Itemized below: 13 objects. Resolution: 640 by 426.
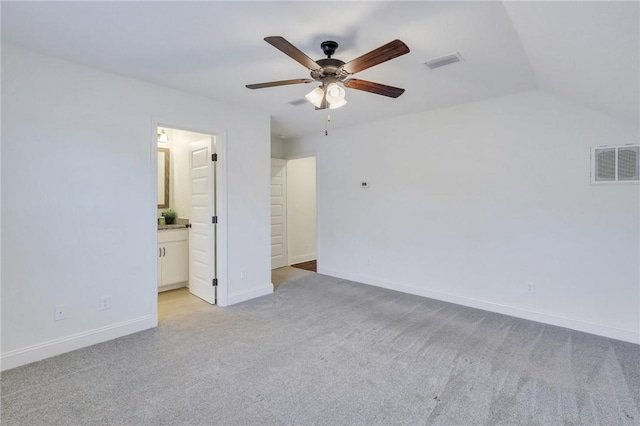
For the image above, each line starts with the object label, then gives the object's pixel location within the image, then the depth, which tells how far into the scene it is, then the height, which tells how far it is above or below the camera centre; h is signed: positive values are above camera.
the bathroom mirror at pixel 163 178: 4.60 +0.40
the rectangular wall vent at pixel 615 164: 2.81 +0.36
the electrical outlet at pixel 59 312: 2.59 -0.93
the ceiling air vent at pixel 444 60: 2.48 +1.21
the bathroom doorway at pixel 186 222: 3.85 -0.25
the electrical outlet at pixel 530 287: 3.32 -0.92
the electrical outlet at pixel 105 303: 2.82 -0.92
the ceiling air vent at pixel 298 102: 3.63 +1.24
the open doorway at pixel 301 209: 6.26 -0.12
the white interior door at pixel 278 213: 5.85 -0.19
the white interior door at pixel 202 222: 3.85 -0.24
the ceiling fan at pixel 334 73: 1.87 +0.92
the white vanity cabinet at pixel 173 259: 4.26 -0.79
